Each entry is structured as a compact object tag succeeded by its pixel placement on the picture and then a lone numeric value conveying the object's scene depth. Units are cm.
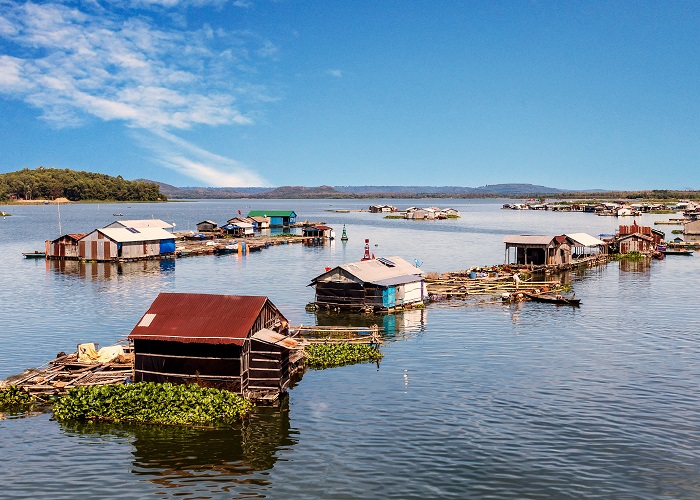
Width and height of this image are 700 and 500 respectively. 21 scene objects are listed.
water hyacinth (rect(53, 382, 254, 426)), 3381
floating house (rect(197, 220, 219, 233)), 16094
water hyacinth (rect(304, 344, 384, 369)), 4497
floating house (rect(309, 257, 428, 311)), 6234
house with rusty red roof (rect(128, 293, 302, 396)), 3506
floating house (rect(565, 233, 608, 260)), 10188
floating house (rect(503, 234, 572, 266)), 9450
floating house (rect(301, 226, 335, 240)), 15225
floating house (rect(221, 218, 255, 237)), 15488
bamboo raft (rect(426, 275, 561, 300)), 7200
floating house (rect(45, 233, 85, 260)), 10486
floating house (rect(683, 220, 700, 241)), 14388
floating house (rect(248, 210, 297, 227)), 19238
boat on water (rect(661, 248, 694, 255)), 11818
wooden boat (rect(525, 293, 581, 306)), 6775
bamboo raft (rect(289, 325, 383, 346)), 4891
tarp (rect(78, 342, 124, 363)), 4153
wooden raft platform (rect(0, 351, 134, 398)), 3750
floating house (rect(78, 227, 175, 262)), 10281
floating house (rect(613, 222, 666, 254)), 11352
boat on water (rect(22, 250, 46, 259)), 10875
